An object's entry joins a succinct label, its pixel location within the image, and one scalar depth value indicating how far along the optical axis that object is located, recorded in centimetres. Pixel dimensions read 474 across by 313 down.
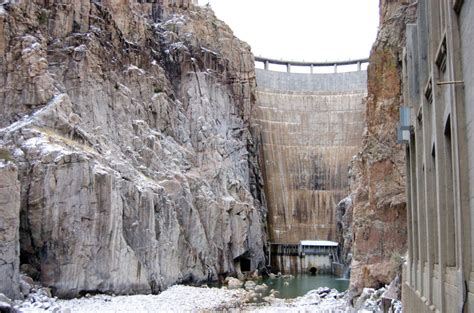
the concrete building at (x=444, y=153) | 943
